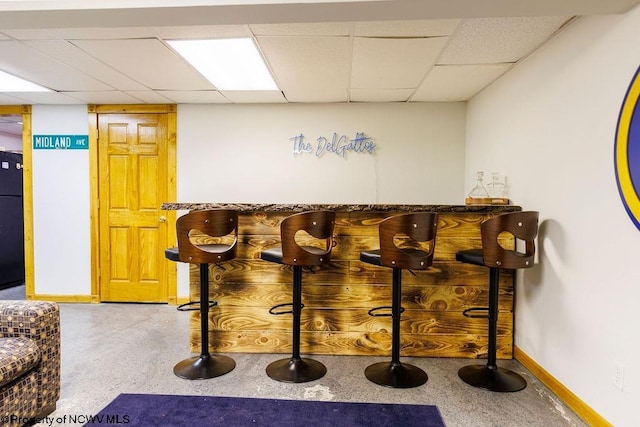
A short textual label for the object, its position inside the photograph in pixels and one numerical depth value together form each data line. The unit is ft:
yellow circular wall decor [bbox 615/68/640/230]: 5.95
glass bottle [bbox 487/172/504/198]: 10.99
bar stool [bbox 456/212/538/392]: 7.89
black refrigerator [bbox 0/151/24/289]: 17.19
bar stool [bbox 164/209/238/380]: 8.12
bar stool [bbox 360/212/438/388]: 7.88
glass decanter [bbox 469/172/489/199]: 11.43
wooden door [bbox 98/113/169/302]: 15.03
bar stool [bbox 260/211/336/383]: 8.14
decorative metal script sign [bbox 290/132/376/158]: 14.65
